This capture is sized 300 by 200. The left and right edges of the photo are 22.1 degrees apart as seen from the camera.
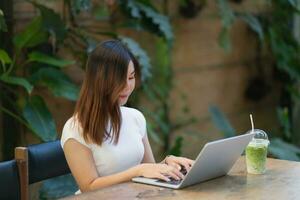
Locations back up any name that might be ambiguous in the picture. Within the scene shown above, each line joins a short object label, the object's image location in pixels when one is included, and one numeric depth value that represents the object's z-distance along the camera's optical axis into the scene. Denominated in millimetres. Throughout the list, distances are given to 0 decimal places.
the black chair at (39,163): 2434
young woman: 2556
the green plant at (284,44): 5173
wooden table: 2320
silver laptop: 2344
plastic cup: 2579
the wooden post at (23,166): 2428
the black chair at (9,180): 2402
